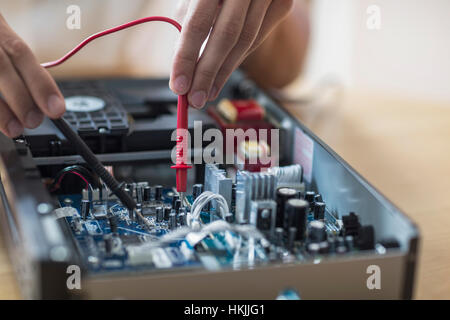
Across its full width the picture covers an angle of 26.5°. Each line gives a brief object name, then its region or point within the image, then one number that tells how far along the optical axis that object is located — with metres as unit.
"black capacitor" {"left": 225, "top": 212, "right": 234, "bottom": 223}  0.57
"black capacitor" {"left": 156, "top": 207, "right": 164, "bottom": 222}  0.57
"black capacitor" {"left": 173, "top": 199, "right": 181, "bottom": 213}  0.58
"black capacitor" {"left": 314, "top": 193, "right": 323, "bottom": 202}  0.60
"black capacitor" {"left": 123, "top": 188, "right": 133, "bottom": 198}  0.59
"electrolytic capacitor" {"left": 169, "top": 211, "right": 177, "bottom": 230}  0.57
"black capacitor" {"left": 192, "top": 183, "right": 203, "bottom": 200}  0.60
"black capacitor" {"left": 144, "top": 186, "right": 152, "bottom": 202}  0.60
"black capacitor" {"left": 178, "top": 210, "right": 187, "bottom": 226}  0.57
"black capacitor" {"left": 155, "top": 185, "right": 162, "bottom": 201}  0.61
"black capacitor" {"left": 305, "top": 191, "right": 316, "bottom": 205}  0.60
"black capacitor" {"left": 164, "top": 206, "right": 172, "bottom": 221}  0.57
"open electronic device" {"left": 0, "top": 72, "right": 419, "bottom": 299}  0.49
